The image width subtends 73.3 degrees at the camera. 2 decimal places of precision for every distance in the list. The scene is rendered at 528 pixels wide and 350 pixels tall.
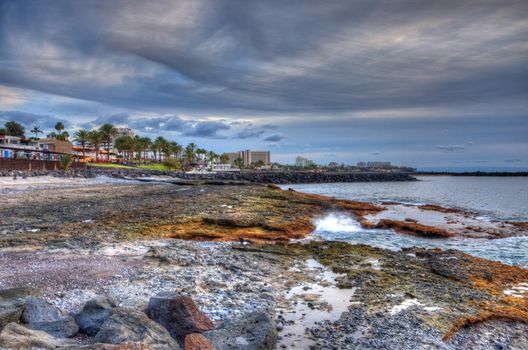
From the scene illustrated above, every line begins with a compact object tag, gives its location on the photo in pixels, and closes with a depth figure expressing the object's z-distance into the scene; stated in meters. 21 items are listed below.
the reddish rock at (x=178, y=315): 6.44
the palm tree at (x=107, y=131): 112.81
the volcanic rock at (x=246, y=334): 5.91
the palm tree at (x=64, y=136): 127.88
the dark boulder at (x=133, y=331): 5.39
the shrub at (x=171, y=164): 118.91
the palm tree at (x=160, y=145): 148.20
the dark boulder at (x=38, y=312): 6.43
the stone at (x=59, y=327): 6.13
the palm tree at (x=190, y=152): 165.25
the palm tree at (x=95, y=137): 109.56
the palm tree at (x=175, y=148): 156.50
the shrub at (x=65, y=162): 72.19
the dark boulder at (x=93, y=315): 6.48
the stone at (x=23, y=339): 4.85
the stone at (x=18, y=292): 7.13
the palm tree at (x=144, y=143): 136.86
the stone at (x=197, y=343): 5.20
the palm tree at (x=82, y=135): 108.50
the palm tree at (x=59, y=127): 126.06
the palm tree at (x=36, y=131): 137.38
